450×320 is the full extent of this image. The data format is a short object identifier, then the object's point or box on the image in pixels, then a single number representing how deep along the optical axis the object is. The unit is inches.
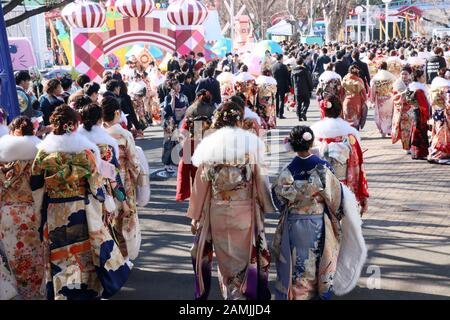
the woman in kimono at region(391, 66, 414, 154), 497.7
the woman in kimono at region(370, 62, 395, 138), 581.9
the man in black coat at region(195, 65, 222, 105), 506.3
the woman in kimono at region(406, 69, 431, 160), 462.0
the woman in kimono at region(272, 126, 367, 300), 221.1
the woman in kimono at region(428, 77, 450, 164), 440.8
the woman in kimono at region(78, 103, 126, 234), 250.7
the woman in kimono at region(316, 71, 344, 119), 590.2
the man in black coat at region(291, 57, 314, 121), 711.1
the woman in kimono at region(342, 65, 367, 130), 556.1
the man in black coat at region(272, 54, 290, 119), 749.9
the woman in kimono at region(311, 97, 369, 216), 267.0
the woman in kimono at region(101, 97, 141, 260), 276.2
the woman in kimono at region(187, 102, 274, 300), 223.8
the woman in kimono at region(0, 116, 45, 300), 237.9
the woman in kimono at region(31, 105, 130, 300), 224.2
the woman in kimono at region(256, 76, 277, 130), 603.8
